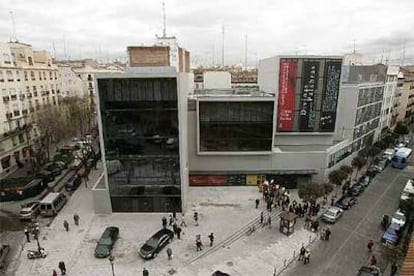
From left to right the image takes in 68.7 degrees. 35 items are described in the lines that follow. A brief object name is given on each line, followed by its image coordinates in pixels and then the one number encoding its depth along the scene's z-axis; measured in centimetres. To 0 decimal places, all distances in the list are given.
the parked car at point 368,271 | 2025
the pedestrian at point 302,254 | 2302
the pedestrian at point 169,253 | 2266
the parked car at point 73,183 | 3541
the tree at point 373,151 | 4494
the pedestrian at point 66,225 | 2667
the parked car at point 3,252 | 2242
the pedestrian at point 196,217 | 2777
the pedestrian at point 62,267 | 2075
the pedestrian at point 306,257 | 2281
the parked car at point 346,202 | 3153
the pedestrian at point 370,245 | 2419
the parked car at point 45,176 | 3614
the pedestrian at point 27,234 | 2513
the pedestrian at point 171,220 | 2761
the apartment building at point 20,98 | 4184
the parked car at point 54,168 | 3962
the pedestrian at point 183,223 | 2752
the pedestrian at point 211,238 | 2444
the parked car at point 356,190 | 3462
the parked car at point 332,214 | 2850
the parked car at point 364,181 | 3703
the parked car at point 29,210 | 2853
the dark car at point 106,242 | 2292
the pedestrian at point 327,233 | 2553
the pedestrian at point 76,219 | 2752
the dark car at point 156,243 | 2278
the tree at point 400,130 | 5969
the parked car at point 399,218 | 2720
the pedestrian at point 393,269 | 2138
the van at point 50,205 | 2919
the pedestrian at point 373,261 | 2210
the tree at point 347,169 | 3503
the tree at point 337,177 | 3372
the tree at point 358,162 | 3928
